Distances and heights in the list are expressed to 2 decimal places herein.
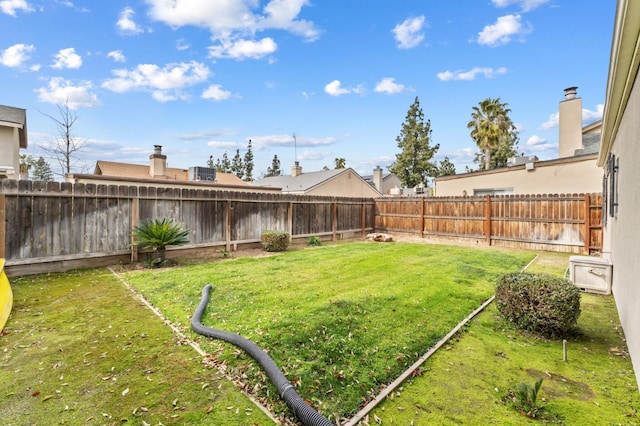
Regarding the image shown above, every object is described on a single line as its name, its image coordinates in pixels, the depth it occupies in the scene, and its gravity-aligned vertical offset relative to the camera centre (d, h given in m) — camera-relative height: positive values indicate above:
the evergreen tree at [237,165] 57.22 +8.59
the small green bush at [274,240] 9.73 -1.07
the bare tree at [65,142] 15.63 +3.72
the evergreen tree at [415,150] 33.47 +6.81
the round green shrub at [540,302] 3.46 -1.15
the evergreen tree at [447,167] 43.21 +6.29
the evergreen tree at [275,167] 59.06 +8.42
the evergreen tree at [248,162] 55.72 +8.88
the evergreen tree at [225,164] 59.72 +9.19
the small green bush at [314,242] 11.45 -1.33
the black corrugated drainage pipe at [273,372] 2.03 -1.45
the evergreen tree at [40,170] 31.93 +4.24
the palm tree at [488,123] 25.48 +7.85
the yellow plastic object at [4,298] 3.92 -1.39
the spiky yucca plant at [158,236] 7.07 -0.69
